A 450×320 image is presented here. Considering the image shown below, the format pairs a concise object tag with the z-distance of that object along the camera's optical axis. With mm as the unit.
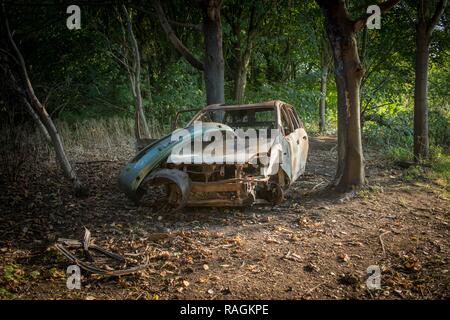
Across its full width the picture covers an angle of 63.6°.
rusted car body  5371
